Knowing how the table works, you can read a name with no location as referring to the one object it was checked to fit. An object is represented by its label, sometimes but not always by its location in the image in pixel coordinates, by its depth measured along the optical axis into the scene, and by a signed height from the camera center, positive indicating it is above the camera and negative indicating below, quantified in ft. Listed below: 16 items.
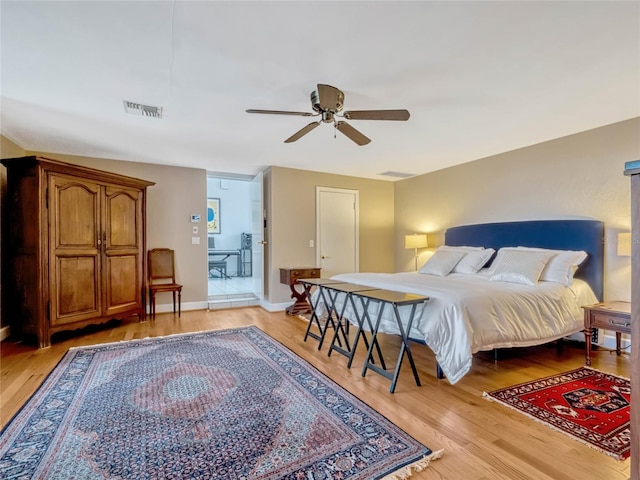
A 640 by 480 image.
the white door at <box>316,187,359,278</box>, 18.47 +0.33
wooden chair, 15.89 -1.86
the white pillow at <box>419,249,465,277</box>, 13.87 -1.17
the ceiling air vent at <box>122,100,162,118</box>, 9.43 +3.78
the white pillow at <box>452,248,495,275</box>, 13.71 -1.10
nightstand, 9.04 -2.37
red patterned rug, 6.11 -3.77
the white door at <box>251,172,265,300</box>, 17.79 +0.18
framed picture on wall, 29.37 +1.91
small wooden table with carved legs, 16.28 -2.29
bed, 8.23 -1.84
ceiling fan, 7.88 +3.13
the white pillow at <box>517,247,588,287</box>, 11.11 -1.07
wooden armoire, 11.32 -0.40
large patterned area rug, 5.23 -3.68
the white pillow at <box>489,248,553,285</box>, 11.09 -1.10
